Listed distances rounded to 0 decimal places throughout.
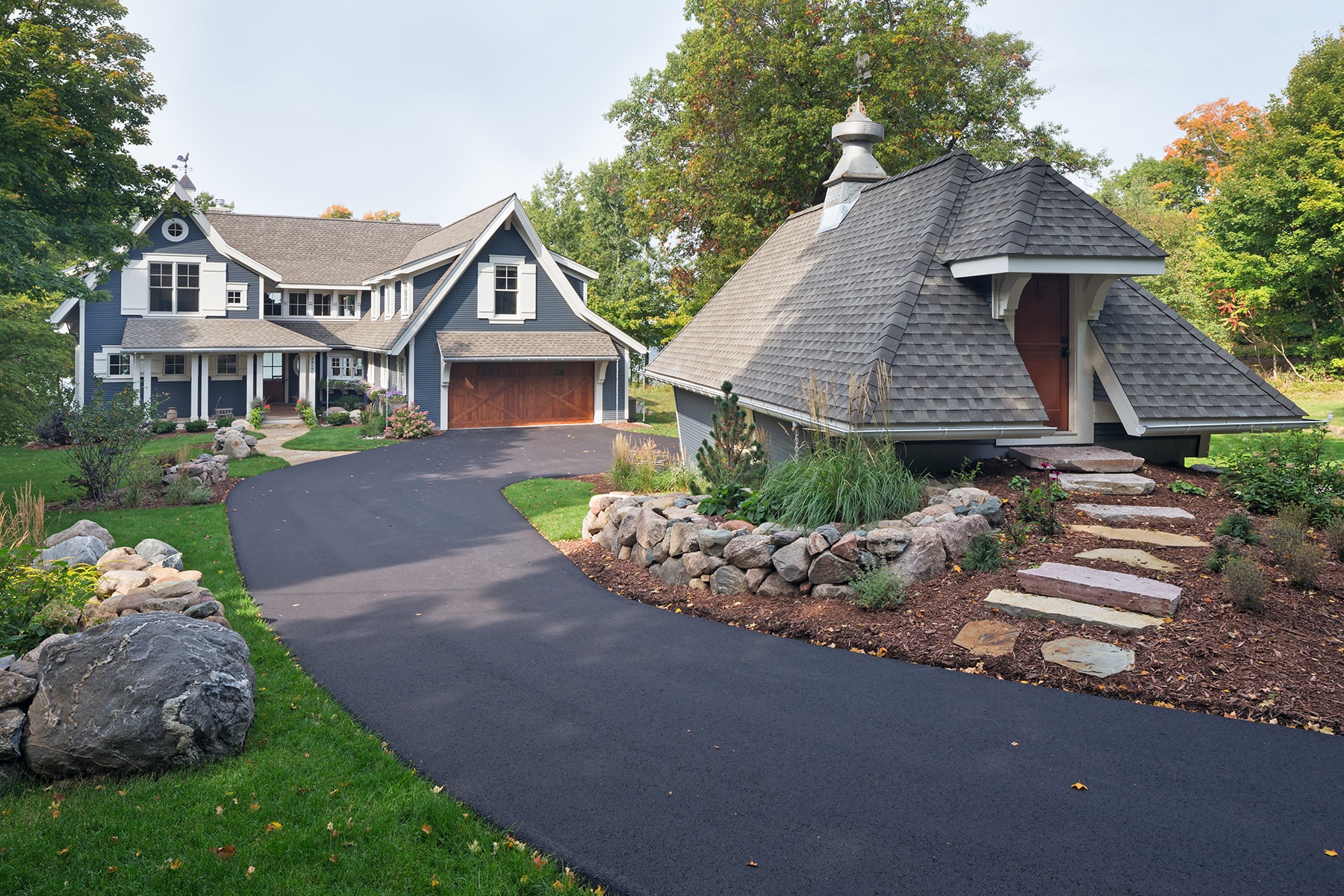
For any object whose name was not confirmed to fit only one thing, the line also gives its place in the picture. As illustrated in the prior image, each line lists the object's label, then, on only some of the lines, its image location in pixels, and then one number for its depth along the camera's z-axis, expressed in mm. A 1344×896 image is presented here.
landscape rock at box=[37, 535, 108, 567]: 8430
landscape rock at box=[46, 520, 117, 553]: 9156
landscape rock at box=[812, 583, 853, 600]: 7828
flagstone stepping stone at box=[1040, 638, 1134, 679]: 5910
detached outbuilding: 9328
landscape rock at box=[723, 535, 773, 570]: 8344
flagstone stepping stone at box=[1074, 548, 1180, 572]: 7199
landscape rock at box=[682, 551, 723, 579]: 8727
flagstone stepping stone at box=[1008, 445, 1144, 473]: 9539
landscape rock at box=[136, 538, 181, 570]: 8914
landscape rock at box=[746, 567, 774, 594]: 8375
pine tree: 10656
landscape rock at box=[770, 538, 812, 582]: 8047
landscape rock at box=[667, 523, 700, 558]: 8969
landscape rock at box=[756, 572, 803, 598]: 8195
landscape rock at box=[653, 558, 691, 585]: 8977
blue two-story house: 26500
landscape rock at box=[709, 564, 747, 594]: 8508
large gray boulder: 4832
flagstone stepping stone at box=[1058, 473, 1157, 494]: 9109
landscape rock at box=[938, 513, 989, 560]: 7926
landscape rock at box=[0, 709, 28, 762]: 4816
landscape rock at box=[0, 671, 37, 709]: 5000
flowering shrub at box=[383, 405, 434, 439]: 24484
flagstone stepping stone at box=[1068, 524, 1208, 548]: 7680
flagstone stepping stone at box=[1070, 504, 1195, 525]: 8352
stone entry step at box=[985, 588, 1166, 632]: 6355
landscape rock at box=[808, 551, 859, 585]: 7855
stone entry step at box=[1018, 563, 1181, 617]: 6465
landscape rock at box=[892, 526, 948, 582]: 7723
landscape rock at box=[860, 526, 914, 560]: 7828
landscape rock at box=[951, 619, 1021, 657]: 6395
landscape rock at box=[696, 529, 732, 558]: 8742
